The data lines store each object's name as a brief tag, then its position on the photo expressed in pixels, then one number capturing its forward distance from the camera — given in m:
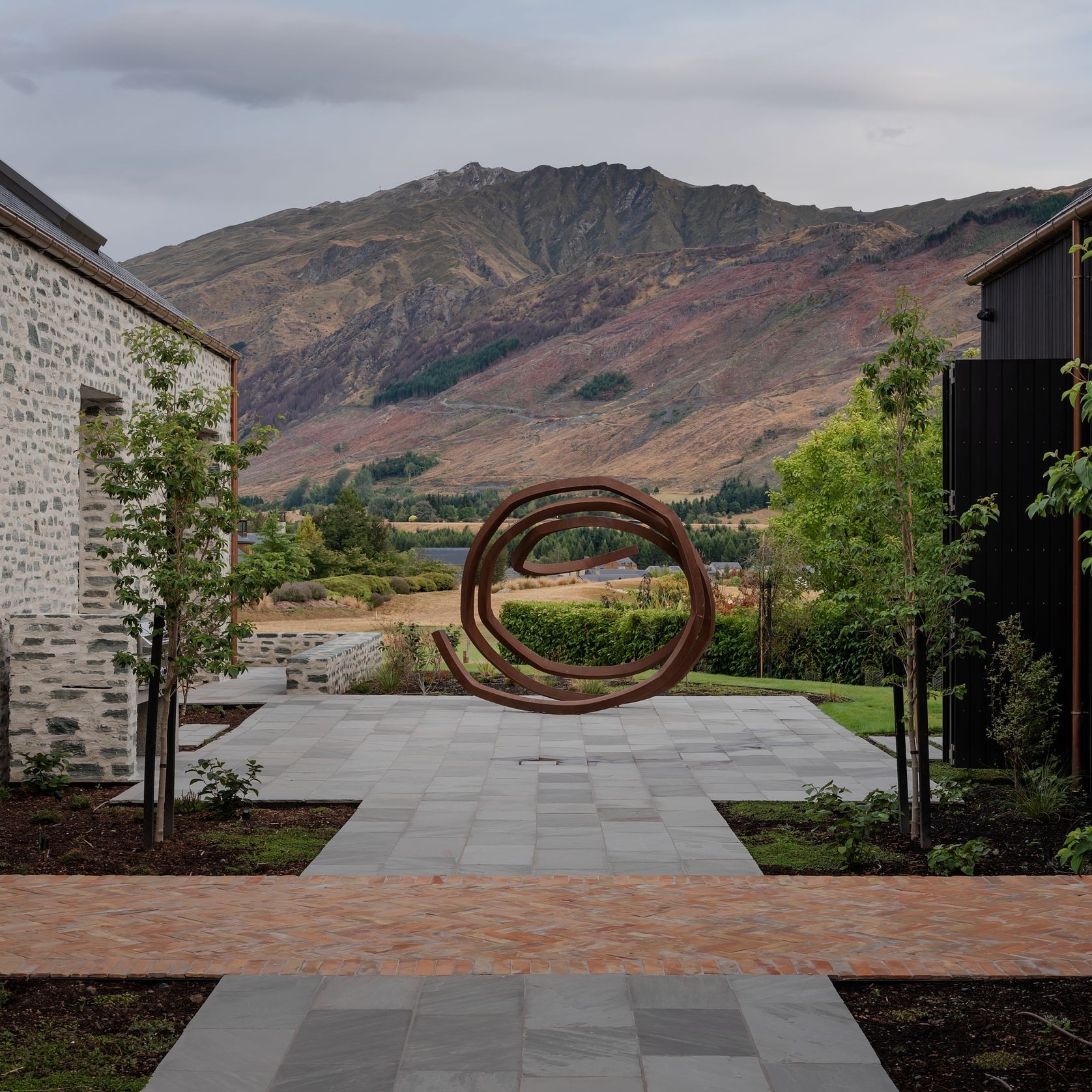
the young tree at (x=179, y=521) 7.03
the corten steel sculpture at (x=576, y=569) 11.06
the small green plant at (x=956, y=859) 6.37
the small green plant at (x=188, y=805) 7.90
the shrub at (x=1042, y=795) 7.57
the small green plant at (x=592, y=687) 14.03
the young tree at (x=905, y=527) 7.00
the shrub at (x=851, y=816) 6.54
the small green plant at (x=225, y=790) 7.73
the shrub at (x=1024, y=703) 8.42
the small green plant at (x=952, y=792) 7.43
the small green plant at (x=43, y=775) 8.41
